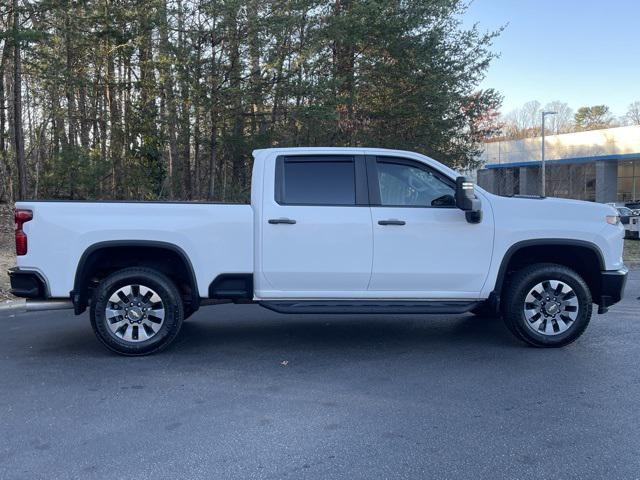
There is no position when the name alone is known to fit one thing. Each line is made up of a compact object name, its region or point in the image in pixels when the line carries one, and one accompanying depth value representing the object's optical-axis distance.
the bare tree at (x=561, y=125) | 80.61
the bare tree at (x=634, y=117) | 76.85
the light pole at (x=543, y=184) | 32.74
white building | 36.62
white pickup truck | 6.05
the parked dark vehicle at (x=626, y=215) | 19.78
